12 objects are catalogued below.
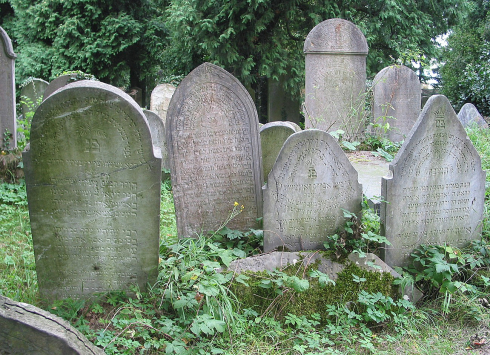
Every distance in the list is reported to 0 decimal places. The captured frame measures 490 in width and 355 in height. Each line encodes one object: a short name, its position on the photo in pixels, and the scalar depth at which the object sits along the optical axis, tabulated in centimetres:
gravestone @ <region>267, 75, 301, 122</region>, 1548
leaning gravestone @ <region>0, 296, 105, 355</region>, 202
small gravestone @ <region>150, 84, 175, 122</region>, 1089
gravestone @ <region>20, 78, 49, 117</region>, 993
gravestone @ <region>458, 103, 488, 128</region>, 1105
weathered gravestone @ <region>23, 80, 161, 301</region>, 322
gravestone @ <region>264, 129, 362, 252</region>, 388
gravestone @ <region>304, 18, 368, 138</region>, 818
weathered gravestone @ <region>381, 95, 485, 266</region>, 386
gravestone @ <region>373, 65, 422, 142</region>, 925
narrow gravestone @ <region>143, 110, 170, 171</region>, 736
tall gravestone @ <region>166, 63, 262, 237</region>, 423
